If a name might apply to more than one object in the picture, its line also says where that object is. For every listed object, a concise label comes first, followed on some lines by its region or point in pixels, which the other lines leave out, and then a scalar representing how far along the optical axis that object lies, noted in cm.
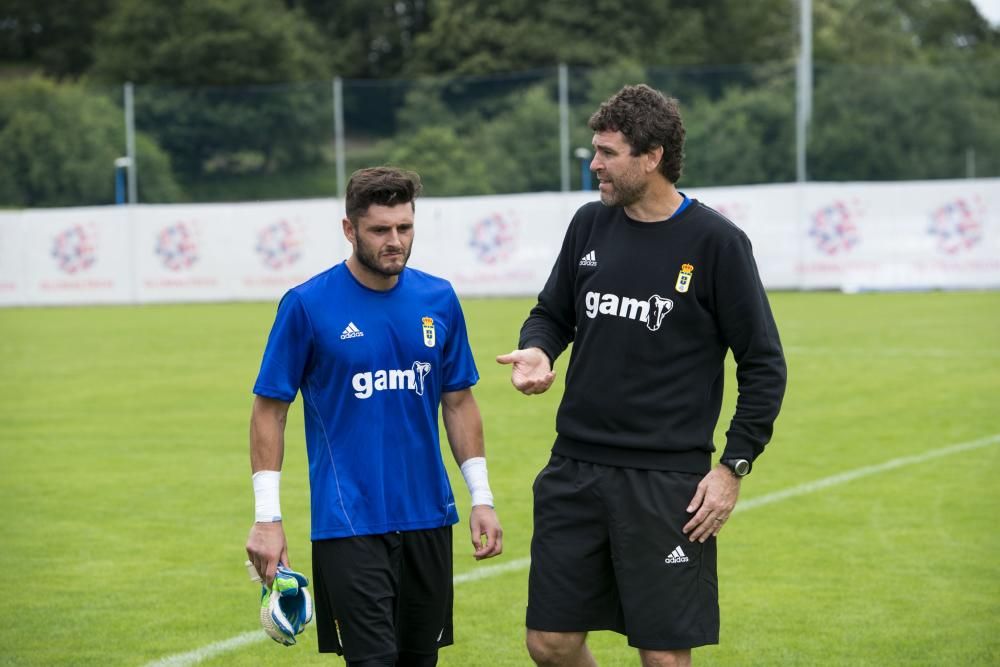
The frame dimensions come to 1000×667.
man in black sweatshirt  505
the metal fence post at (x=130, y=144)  3841
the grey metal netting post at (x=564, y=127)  3875
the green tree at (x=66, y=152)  3897
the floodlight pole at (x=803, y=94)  3844
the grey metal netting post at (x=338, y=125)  4097
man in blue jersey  511
